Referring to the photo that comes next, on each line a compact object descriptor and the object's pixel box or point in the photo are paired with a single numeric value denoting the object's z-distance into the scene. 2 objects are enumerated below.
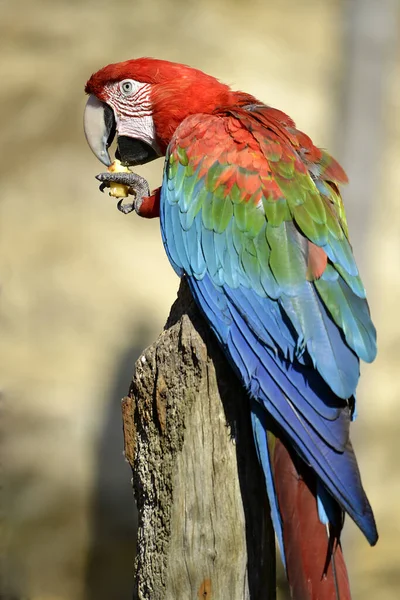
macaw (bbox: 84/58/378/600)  6.87
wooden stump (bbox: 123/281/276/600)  6.90
